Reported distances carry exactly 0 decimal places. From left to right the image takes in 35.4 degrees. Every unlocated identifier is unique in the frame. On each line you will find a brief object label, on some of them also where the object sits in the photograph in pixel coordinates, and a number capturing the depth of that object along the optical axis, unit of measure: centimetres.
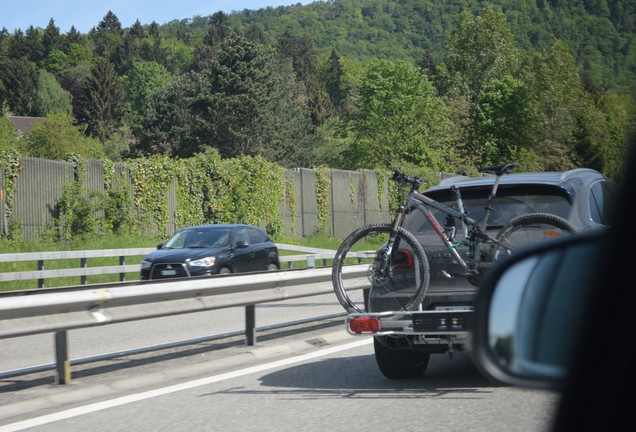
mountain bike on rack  778
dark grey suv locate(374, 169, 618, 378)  776
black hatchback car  2084
